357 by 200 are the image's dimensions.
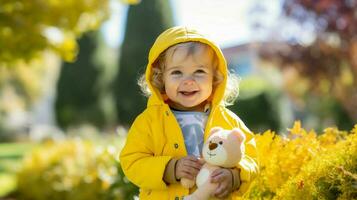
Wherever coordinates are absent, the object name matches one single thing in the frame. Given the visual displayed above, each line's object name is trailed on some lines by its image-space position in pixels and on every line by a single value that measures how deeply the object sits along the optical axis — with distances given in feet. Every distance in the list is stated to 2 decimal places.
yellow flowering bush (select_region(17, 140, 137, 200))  20.70
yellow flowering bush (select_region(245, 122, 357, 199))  9.14
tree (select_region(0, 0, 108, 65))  34.22
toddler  9.62
